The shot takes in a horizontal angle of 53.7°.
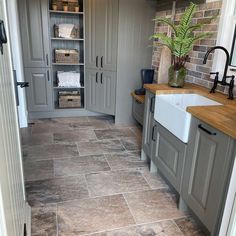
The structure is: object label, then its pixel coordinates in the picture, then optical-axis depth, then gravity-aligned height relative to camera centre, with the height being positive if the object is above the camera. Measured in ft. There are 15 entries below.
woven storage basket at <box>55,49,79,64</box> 12.60 -0.60
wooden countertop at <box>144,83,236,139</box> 4.57 -1.37
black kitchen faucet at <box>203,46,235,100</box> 6.59 -0.86
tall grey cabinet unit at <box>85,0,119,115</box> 11.14 -0.38
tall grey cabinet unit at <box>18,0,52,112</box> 11.27 -0.45
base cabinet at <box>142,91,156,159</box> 7.79 -2.60
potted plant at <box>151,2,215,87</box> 7.20 +0.13
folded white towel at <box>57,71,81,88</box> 13.11 -1.86
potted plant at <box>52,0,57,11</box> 11.88 +1.90
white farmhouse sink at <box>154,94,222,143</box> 5.79 -1.69
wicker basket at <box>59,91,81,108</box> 13.35 -3.00
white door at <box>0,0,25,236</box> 2.78 -1.66
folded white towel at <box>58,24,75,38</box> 12.39 +0.74
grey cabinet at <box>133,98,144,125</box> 10.81 -2.92
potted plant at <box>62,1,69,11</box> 12.03 +1.92
